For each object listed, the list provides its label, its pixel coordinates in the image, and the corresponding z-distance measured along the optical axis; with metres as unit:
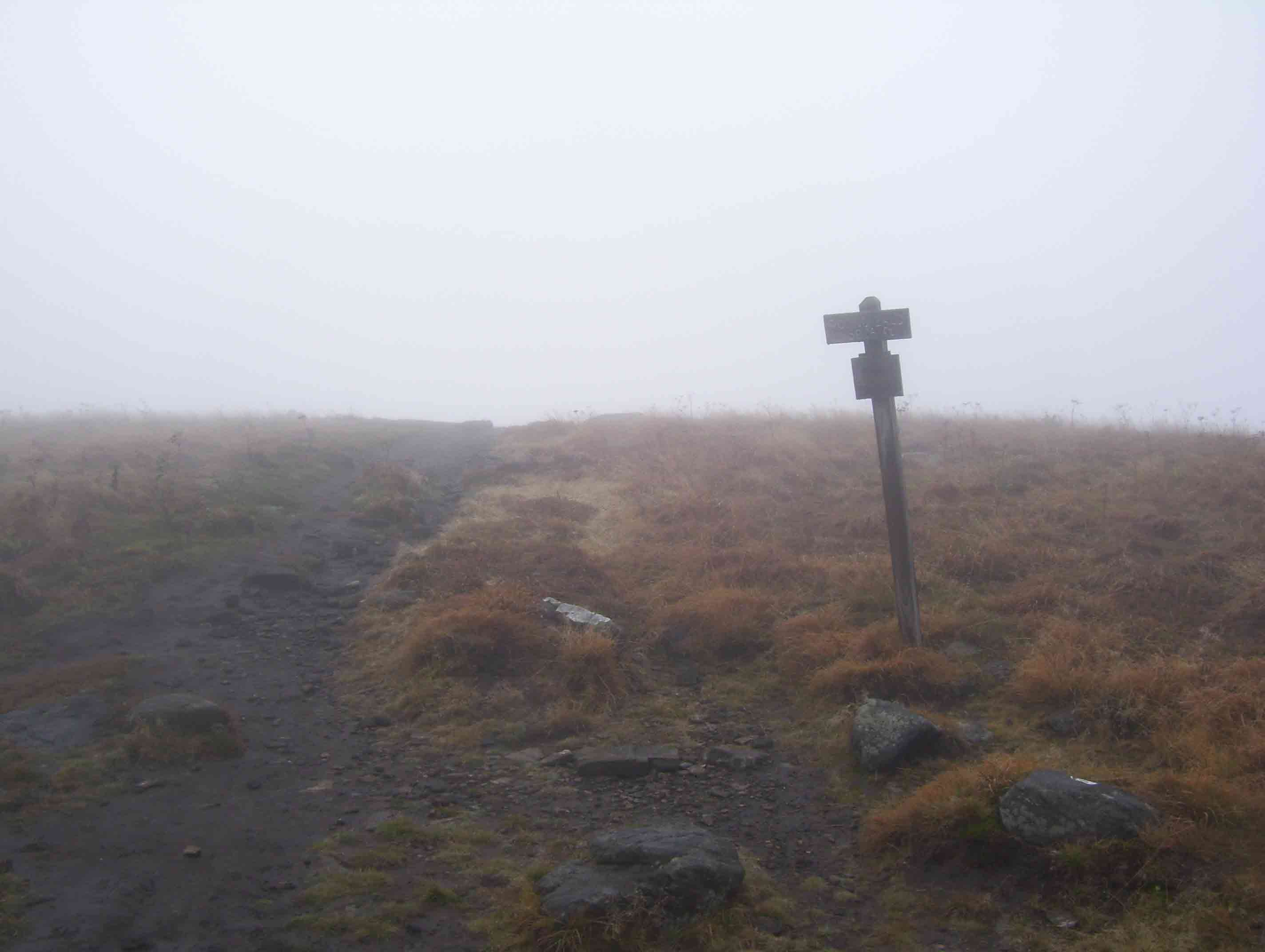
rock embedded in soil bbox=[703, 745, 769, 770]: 7.18
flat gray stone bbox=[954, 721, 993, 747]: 6.88
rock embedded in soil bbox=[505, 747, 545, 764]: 7.38
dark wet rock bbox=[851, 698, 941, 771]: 6.68
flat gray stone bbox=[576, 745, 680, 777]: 7.07
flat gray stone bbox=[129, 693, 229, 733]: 7.34
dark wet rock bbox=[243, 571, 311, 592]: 11.52
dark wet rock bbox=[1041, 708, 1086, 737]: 6.86
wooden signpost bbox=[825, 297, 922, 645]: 8.59
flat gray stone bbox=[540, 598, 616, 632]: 9.62
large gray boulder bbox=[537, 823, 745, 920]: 4.89
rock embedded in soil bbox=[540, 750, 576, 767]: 7.25
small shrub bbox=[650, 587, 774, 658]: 9.55
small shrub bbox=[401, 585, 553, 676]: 8.88
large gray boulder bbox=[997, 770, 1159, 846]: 5.11
